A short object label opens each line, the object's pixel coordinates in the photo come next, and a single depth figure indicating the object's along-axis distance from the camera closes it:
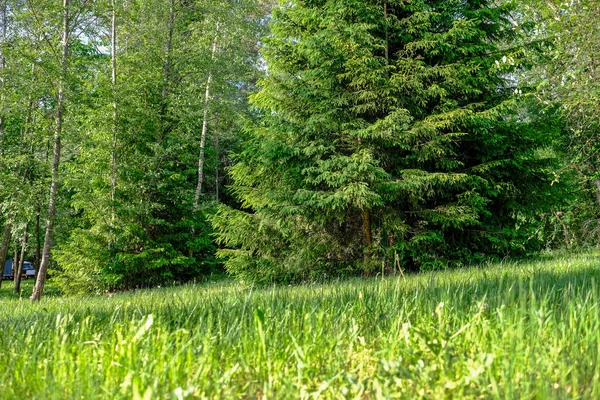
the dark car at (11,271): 35.25
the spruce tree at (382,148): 8.58
